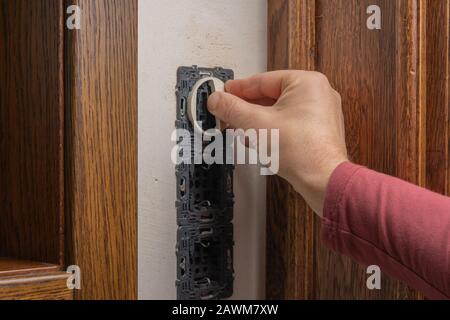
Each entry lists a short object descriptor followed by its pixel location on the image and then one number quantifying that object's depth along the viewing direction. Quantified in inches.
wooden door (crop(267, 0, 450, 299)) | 28.5
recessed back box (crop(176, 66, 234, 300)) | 31.4
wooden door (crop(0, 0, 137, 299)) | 26.3
